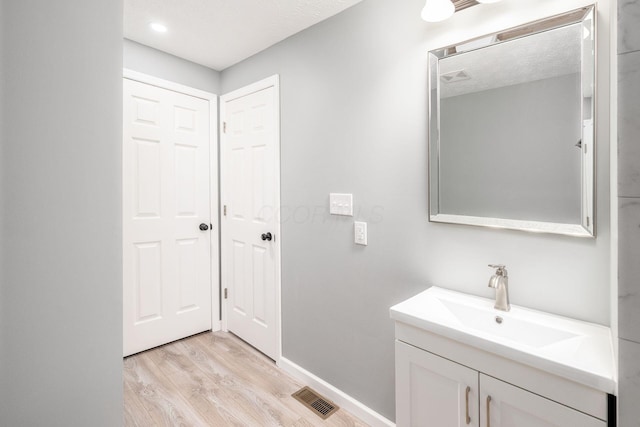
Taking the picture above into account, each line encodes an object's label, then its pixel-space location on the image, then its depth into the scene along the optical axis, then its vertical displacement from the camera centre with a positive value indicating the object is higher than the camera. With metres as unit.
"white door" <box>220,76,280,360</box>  2.41 -0.02
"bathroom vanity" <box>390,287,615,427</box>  0.93 -0.52
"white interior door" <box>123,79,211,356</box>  2.43 -0.04
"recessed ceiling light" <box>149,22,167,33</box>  2.12 +1.24
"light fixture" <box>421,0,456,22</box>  1.37 +0.87
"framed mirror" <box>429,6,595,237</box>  1.18 +0.34
